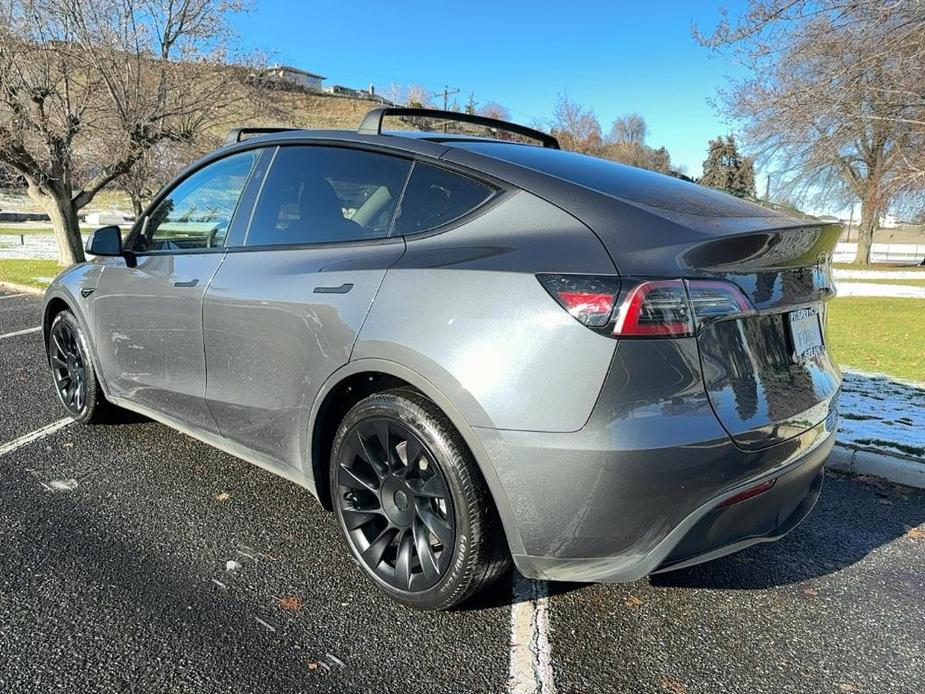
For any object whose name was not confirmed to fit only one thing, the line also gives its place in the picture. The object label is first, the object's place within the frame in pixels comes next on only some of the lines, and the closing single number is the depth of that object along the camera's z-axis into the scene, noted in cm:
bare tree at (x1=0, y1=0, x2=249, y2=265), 1241
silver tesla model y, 193
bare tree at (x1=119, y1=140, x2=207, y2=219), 1459
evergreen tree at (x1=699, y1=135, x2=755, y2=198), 2722
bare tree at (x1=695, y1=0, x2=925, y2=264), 964
